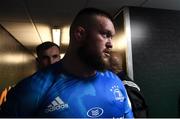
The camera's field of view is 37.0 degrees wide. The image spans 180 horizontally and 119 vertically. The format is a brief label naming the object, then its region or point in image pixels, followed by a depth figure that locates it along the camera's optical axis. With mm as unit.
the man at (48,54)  2154
